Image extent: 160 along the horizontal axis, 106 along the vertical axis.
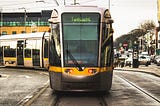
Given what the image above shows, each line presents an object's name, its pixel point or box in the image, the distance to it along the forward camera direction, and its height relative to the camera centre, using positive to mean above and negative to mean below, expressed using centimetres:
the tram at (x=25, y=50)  3788 -17
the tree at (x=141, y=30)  17350 +666
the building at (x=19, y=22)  14125 +791
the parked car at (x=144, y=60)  6798 -181
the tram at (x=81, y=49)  1711 -4
